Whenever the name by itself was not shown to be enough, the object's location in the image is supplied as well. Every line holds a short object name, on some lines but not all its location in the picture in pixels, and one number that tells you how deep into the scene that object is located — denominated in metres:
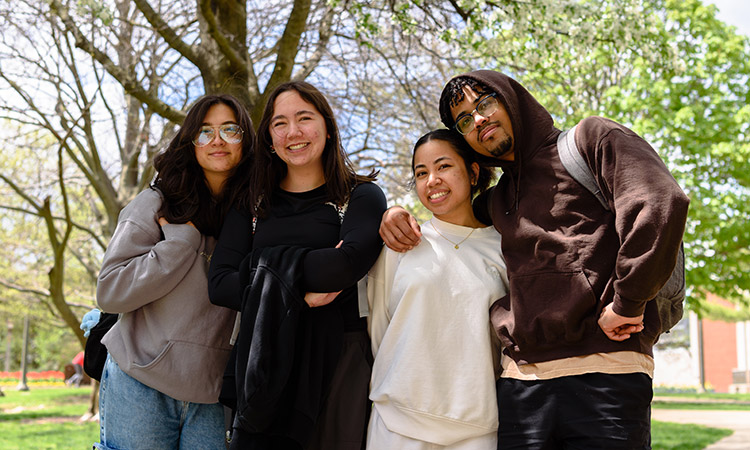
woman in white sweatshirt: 2.59
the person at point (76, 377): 27.05
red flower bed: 29.39
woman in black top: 2.52
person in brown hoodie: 2.19
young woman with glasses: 2.81
